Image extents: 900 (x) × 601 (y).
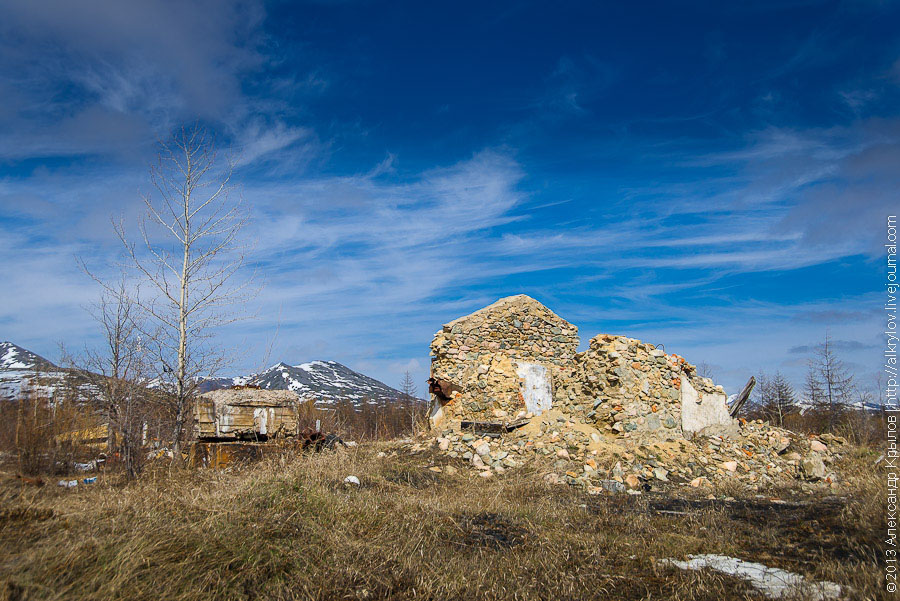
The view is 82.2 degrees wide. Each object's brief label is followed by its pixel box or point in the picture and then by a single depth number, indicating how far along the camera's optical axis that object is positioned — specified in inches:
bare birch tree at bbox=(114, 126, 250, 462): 378.9
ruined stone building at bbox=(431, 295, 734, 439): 474.3
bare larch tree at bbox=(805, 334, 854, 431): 908.0
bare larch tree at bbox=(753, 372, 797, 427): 1045.5
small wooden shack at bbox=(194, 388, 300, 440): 375.2
